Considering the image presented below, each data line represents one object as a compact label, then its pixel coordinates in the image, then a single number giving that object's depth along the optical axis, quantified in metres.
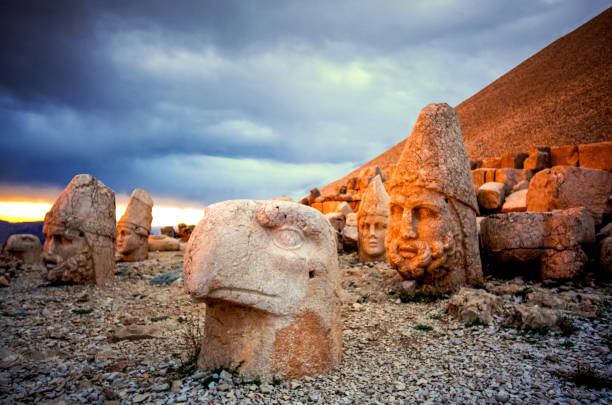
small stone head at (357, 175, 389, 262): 9.27
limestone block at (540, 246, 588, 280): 5.73
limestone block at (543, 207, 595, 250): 5.79
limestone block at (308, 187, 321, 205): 20.96
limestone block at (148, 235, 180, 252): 13.88
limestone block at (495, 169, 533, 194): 14.05
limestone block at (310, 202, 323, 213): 19.61
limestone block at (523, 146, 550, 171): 16.05
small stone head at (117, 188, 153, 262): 11.09
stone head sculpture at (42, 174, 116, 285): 7.18
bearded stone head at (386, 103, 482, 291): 5.82
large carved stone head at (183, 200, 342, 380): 2.90
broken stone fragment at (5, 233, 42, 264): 10.82
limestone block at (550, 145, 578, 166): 14.70
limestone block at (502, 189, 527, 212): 9.75
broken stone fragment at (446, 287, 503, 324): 4.50
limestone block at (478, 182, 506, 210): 8.46
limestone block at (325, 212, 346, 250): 13.04
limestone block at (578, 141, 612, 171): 12.76
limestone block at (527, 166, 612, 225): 7.29
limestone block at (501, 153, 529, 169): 17.94
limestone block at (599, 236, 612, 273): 5.87
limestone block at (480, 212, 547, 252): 6.06
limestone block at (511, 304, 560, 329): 4.07
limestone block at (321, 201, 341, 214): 18.24
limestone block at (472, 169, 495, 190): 14.80
